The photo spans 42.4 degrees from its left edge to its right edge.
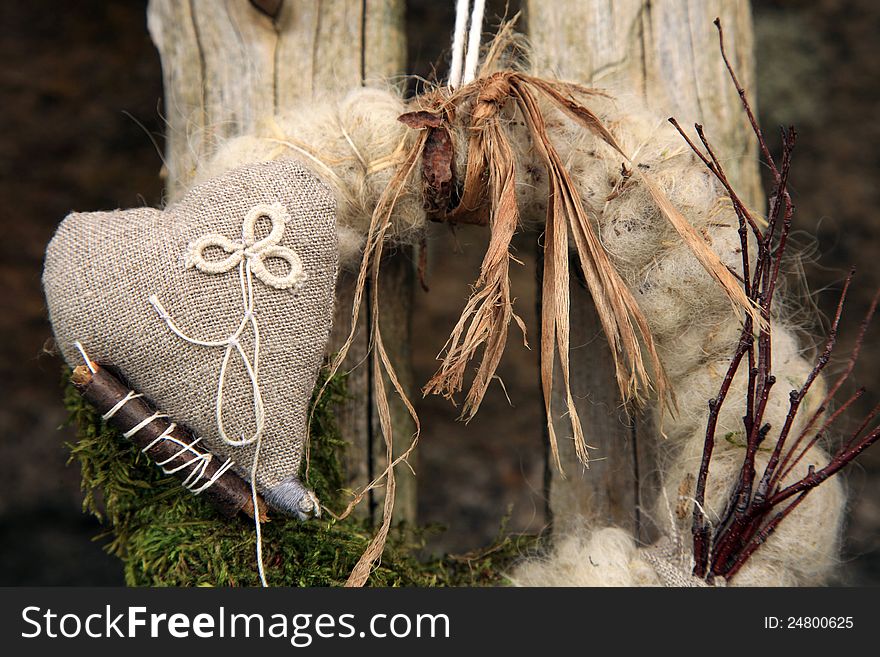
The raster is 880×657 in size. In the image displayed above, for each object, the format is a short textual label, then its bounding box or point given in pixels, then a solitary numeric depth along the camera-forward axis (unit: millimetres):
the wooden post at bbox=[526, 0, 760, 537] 451
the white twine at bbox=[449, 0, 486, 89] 414
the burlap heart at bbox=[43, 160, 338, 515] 374
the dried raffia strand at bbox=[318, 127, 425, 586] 378
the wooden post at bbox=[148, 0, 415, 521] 448
